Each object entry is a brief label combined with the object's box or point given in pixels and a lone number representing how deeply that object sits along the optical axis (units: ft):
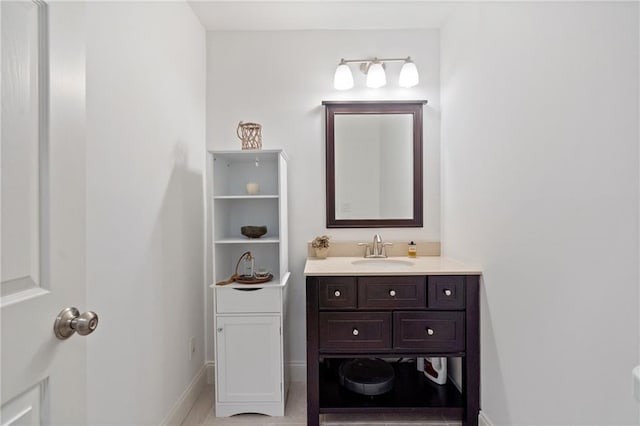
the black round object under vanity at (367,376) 5.90
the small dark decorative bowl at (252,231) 6.45
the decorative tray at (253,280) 6.08
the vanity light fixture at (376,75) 7.06
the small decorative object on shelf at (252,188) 6.66
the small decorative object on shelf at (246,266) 6.47
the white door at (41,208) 1.94
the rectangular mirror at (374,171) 7.41
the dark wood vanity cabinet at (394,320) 5.45
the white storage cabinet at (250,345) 5.98
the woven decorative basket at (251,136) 6.57
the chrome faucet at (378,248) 7.11
